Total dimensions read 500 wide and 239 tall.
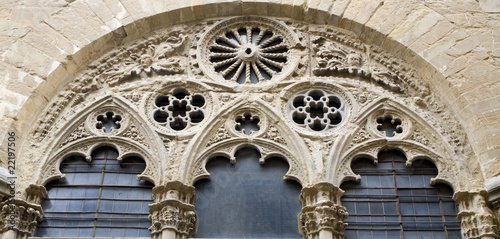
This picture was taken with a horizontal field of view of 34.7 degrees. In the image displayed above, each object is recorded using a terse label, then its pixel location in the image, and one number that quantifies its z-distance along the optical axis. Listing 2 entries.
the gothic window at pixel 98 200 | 10.86
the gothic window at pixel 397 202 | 10.82
